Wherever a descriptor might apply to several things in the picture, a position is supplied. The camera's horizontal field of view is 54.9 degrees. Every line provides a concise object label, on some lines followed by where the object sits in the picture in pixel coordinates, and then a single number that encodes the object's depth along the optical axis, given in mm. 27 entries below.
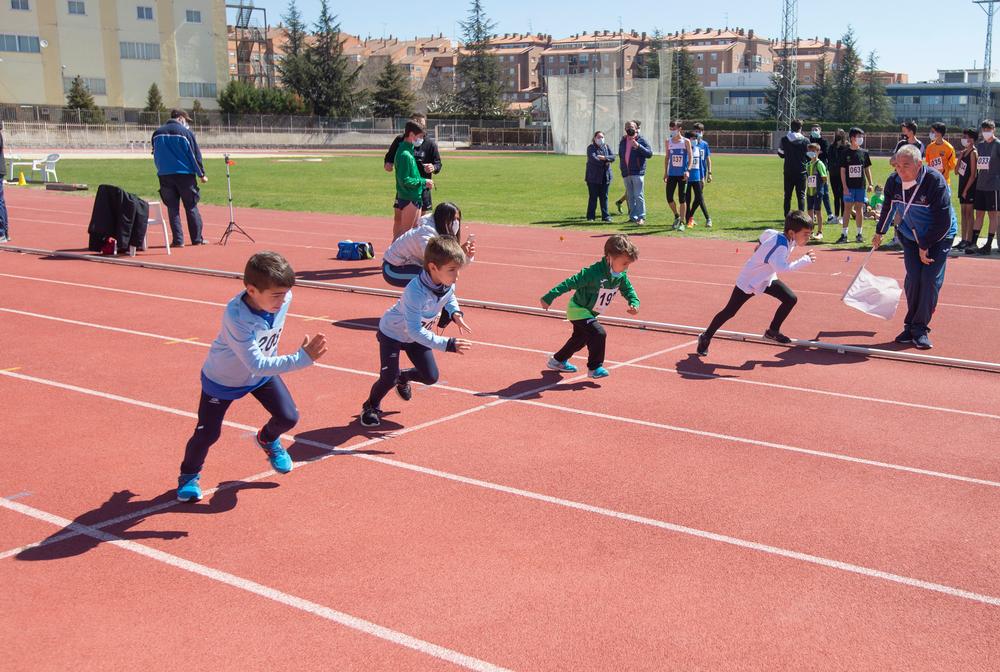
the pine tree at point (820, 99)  101375
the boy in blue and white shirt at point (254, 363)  5207
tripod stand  17789
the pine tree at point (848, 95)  100250
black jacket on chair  16188
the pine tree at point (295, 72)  92750
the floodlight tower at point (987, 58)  70562
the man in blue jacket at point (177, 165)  16969
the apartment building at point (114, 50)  74062
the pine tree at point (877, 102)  110562
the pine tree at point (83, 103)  71375
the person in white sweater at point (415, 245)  9969
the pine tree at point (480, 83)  104912
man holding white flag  9938
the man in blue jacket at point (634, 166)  20586
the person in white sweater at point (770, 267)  9320
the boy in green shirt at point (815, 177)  18953
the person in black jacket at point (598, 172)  20938
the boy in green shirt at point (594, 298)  8484
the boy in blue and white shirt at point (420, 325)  6762
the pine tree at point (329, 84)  92875
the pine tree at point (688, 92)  99812
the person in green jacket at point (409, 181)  14117
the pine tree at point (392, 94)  91250
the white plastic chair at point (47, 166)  34625
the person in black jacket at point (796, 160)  19156
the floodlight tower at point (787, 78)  73500
